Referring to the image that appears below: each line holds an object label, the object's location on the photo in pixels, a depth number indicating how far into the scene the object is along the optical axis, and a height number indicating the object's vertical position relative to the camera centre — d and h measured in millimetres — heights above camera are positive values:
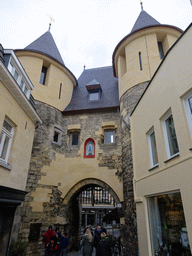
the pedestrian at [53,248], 6160 -1272
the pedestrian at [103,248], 4609 -941
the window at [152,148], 4427 +1459
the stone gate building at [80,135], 8273 +3967
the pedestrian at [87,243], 5070 -928
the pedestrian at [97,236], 5916 -839
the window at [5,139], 5406 +1986
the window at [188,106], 3023 +1702
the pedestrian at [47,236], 6257 -914
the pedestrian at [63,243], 6597 -1186
